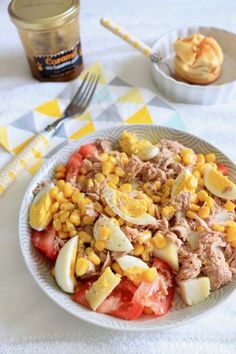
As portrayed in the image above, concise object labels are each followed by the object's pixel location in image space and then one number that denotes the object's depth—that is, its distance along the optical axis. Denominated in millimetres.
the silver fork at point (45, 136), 555
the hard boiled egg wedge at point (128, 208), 462
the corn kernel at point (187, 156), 518
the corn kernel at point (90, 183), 502
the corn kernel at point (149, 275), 427
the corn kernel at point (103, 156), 526
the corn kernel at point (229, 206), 483
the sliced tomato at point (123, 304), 423
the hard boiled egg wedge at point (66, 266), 442
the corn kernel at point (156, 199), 493
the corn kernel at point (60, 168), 534
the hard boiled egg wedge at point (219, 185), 483
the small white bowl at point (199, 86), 612
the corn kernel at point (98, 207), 477
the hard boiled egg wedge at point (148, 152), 524
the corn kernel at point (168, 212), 470
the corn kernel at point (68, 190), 499
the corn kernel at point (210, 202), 477
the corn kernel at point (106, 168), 513
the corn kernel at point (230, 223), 463
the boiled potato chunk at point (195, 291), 434
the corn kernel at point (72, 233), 469
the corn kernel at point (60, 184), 507
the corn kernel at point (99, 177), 506
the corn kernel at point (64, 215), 476
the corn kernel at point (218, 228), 462
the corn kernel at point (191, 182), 483
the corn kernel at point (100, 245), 451
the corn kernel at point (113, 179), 509
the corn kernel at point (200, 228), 461
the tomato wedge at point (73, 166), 525
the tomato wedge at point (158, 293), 424
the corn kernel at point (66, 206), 485
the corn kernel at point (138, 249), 450
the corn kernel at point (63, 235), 473
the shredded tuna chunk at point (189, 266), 438
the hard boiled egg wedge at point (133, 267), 430
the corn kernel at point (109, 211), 468
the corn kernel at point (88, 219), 473
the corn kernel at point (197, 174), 502
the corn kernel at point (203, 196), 483
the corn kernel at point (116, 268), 440
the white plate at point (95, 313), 417
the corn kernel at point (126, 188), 496
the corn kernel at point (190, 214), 469
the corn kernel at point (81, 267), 437
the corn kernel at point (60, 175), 530
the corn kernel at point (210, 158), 524
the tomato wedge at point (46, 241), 465
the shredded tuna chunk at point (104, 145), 547
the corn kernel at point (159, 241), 449
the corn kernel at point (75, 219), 472
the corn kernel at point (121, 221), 464
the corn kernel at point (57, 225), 475
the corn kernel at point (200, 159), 518
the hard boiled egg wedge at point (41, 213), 476
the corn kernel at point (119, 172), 515
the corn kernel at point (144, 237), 450
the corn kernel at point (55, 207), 486
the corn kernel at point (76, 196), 491
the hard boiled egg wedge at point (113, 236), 446
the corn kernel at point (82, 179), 521
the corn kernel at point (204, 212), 468
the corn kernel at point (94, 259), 446
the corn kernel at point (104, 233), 450
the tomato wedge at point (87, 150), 541
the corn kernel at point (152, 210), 473
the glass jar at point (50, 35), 580
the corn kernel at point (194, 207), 474
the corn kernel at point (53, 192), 493
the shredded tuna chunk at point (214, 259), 439
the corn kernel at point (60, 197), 491
